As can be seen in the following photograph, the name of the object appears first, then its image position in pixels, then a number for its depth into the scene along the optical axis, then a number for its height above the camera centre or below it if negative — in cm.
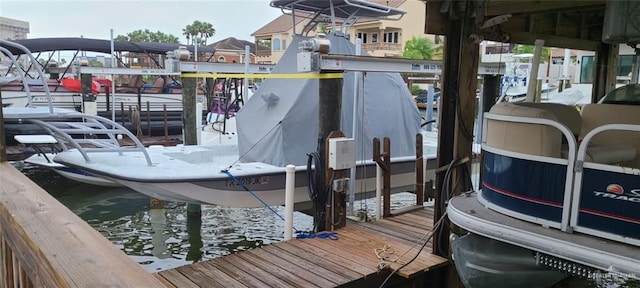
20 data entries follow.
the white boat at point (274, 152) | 596 -96
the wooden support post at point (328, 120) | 512 -33
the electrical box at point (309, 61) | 489 +30
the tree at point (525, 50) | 2688 +265
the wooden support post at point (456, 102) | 399 -8
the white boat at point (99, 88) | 1234 -8
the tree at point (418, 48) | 3331 +315
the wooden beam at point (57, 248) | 110 -43
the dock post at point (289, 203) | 478 -116
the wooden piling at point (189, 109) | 841 -39
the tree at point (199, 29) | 5531 +685
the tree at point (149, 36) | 5384 +581
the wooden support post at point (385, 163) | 544 -83
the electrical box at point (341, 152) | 500 -66
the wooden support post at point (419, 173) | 578 -101
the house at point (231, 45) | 3537 +361
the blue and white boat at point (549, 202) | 285 -70
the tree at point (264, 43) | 4966 +495
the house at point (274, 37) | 3525 +410
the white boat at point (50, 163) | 735 -132
